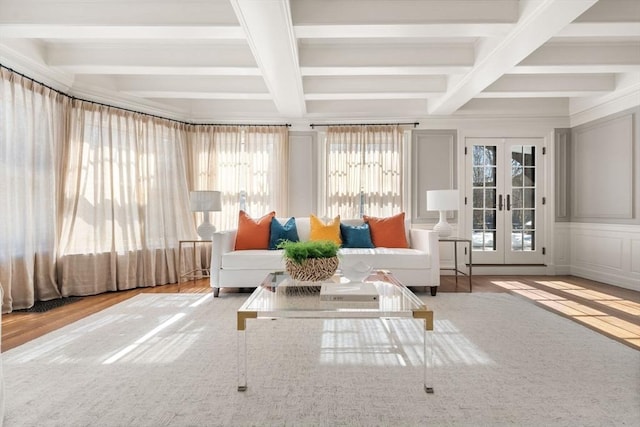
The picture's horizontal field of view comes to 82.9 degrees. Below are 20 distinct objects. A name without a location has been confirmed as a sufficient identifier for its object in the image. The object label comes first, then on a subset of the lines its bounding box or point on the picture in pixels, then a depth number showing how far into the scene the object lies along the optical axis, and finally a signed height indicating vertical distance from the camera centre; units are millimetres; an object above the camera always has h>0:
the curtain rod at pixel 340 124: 5266 +1268
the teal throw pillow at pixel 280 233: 4254 -248
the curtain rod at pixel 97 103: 3361 +1297
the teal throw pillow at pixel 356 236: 4238 -297
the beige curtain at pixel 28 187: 3209 +271
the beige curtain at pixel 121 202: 3953 +139
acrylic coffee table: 1771 -493
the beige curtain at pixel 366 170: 5203 +593
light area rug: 1566 -877
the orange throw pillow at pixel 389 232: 4309 -255
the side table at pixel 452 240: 4045 -347
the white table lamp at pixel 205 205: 4391 +98
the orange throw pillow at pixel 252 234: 4188 -250
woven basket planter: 2346 -374
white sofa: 3850 -570
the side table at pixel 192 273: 4466 -808
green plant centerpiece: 2334 -319
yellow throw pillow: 4270 -219
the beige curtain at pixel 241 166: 5176 +670
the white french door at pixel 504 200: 5250 +141
